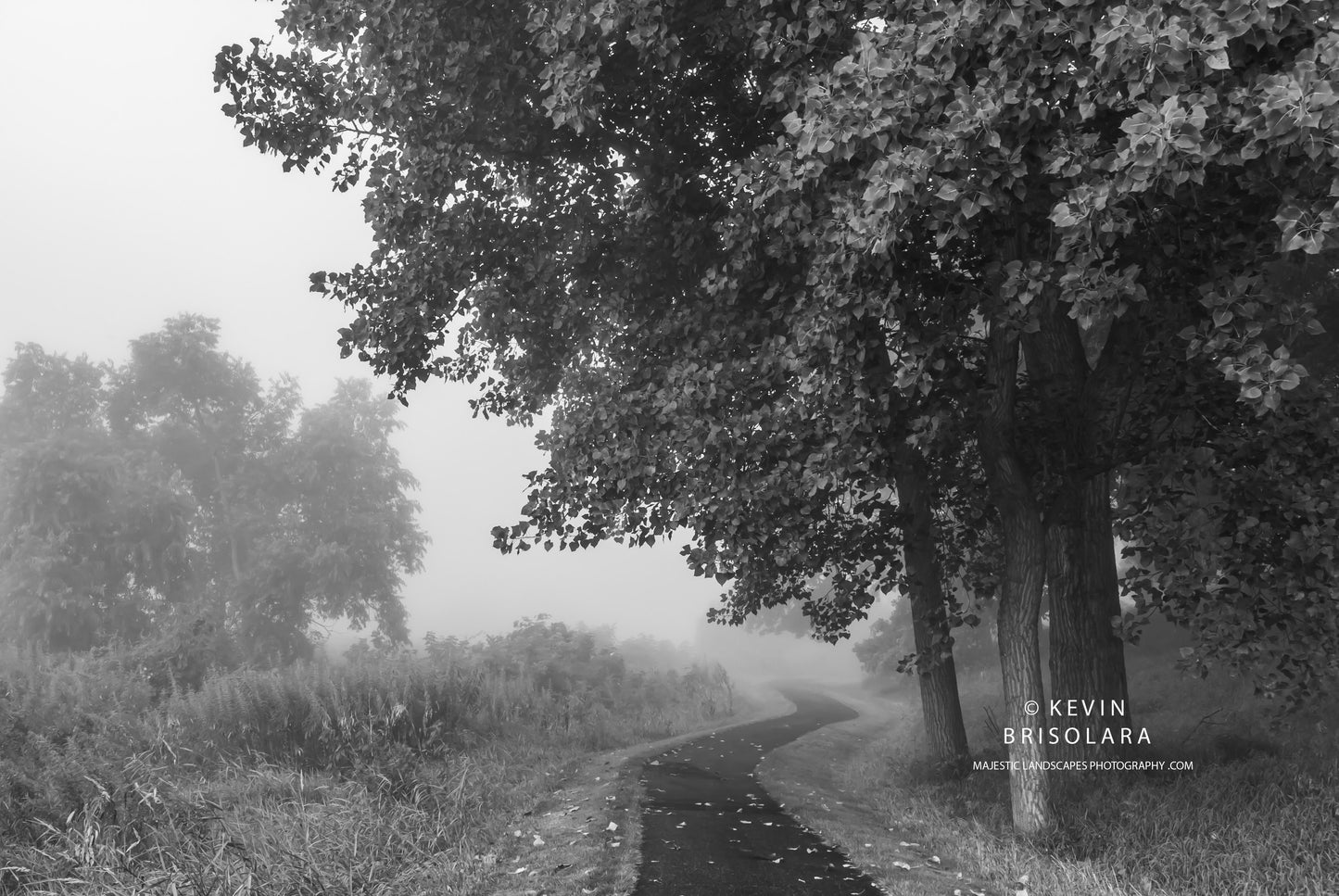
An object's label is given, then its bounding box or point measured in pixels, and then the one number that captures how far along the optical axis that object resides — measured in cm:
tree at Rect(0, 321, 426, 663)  3475
